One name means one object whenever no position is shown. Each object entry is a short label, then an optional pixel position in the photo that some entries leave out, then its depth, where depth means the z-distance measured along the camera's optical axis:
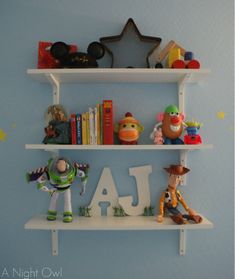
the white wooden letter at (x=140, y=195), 1.38
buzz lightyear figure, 1.25
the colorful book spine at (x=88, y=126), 1.27
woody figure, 1.31
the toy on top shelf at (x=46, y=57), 1.36
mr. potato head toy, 1.28
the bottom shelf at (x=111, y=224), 1.24
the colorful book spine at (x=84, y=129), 1.27
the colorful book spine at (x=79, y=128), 1.27
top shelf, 1.24
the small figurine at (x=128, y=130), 1.28
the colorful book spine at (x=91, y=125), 1.26
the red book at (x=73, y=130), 1.27
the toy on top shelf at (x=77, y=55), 1.28
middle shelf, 1.22
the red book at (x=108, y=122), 1.26
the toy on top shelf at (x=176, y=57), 1.27
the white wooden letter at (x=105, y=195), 1.38
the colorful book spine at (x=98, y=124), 1.27
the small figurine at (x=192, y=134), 1.26
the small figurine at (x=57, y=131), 1.26
